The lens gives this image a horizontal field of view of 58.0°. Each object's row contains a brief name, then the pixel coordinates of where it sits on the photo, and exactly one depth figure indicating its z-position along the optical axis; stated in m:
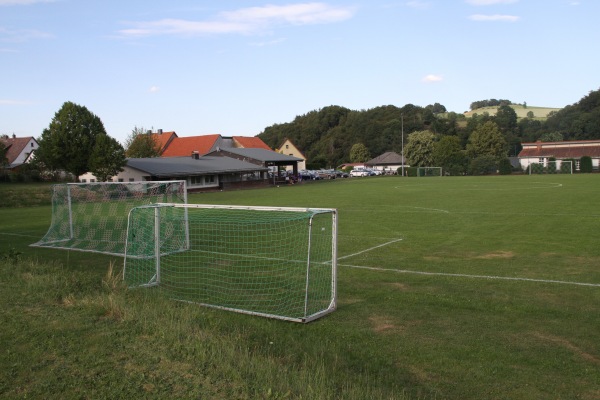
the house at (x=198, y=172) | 49.81
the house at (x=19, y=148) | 78.50
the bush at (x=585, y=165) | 69.88
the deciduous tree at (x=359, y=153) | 123.25
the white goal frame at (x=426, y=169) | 77.53
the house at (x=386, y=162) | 107.79
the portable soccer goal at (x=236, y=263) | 8.74
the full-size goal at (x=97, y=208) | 16.34
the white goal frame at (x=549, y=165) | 72.10
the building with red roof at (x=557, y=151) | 81.56
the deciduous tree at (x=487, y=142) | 97.56
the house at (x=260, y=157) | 64.44
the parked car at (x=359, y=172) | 86.69
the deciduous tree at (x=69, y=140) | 49.91
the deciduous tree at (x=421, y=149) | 93.94
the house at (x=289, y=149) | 114.75
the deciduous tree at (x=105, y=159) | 48.38
